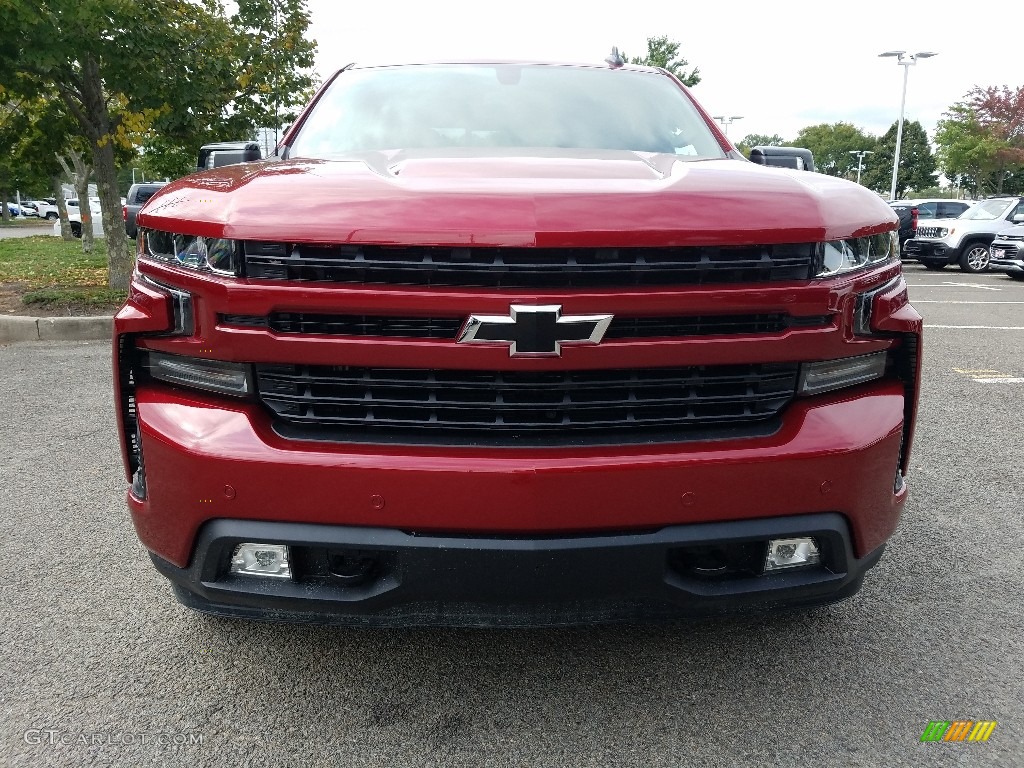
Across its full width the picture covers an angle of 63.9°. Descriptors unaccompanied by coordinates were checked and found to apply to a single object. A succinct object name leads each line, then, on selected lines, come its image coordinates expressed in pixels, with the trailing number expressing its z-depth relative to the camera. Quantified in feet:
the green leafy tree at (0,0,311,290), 24.23
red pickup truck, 5.87
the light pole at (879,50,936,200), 106.63
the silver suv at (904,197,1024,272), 59.82
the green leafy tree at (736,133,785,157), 381.71
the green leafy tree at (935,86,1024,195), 141.08
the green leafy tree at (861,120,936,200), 312.77
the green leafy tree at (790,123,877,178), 387.28
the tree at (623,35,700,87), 102.42
